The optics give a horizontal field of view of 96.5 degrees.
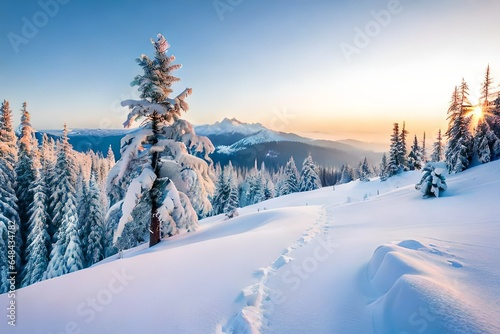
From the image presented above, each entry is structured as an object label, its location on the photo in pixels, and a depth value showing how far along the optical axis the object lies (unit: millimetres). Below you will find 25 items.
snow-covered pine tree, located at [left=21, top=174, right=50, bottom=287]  19859
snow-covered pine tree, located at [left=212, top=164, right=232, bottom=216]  44812
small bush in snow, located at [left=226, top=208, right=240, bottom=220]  18788
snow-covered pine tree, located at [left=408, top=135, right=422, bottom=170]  42562
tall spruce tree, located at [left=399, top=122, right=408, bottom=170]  39062
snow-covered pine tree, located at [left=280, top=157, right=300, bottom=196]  51375
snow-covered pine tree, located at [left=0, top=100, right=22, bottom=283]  18750
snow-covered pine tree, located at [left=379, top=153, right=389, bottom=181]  37619
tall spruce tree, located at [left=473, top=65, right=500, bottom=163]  21250
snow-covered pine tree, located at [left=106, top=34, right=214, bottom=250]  9820
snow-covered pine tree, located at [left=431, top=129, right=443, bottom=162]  49912
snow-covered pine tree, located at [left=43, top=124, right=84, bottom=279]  20000
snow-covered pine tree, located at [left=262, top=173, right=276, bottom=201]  57634
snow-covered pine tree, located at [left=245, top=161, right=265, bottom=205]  57266
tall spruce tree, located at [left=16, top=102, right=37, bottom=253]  21547
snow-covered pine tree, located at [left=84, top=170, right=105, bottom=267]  24000
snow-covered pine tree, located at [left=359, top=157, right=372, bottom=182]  71319
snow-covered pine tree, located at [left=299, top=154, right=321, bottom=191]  47750
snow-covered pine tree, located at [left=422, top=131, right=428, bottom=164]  53050
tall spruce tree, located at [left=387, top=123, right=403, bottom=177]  38000
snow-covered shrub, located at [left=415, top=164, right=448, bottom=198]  12865
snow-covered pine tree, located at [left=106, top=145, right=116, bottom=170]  73075
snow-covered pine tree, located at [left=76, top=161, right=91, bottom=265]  24447
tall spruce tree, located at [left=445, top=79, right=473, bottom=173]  22688
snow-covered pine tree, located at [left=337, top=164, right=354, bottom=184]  74200
